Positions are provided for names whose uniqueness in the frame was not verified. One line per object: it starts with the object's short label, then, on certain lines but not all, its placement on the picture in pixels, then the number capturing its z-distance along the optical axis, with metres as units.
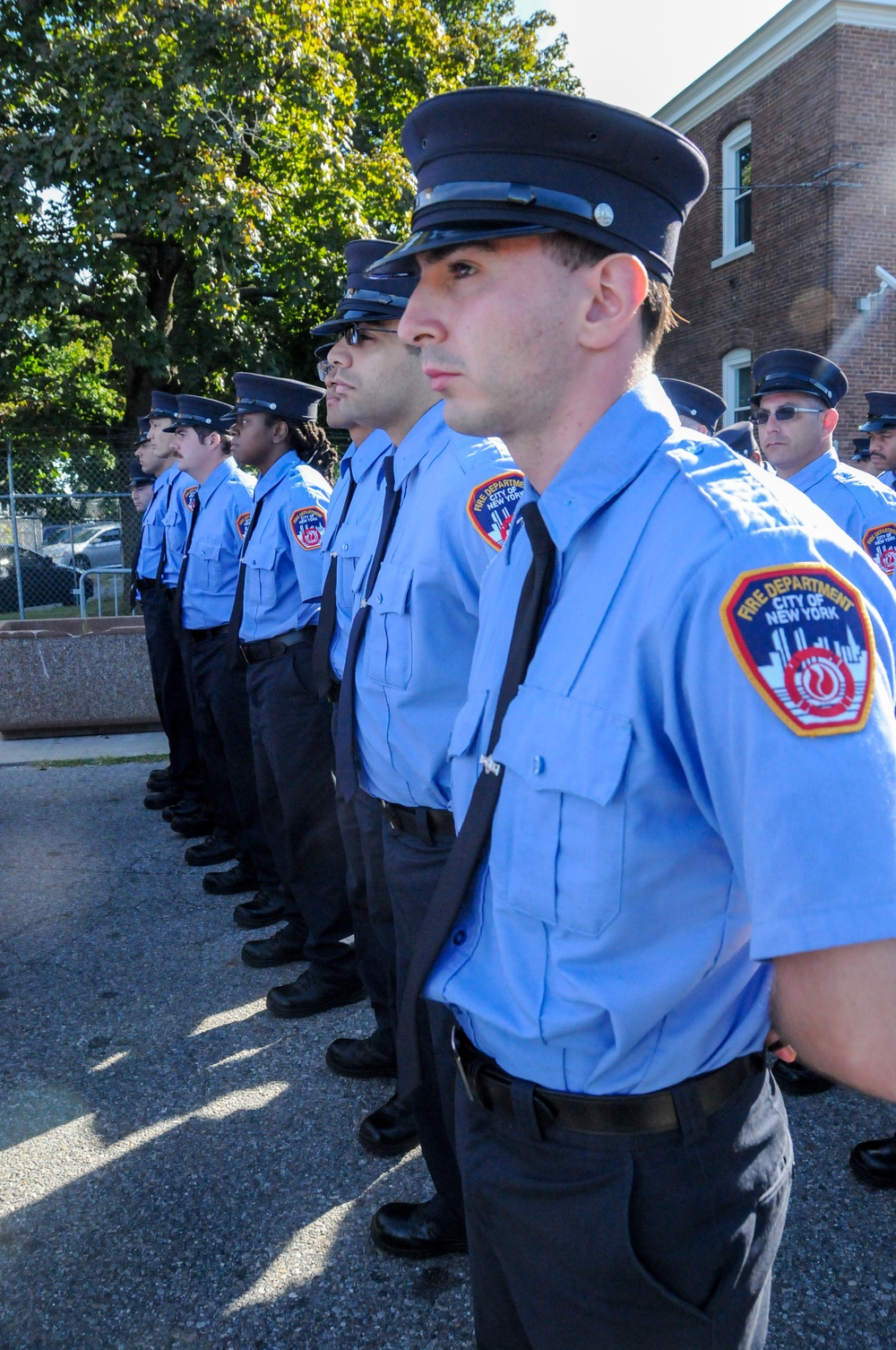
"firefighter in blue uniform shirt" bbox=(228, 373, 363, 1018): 4.02
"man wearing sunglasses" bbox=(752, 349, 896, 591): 3.98
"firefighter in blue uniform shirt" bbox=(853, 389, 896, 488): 6.12
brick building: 15.33
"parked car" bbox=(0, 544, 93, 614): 13.96
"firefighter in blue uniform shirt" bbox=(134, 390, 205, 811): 6.57
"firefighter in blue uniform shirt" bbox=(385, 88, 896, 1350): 0.99
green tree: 12.34
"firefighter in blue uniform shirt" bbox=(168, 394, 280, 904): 5.07
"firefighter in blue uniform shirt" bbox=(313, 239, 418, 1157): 2.92
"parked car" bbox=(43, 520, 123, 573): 13.38
